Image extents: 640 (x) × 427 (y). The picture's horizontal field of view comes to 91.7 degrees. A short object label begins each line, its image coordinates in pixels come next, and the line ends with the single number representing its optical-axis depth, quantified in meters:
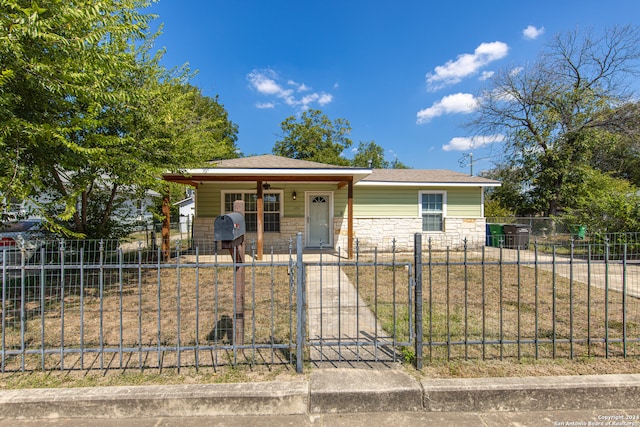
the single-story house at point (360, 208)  11.06
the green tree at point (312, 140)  31.80
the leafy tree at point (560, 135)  16.92
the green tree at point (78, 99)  3.28
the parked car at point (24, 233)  6.28
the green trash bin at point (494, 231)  13.12
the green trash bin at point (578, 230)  11.42
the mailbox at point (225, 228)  2.84
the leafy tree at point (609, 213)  9.02
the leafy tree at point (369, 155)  39.66
